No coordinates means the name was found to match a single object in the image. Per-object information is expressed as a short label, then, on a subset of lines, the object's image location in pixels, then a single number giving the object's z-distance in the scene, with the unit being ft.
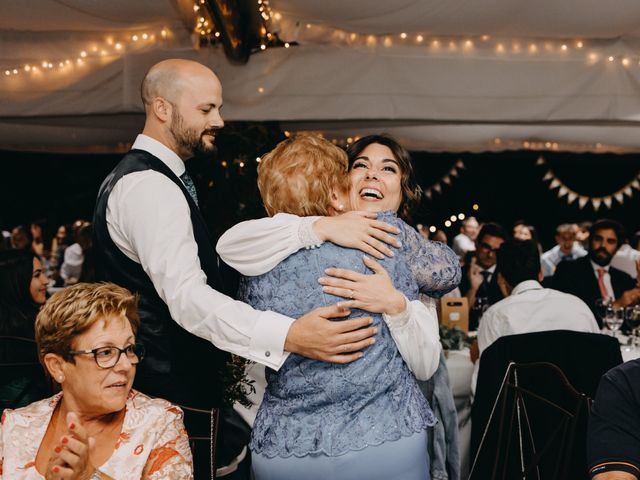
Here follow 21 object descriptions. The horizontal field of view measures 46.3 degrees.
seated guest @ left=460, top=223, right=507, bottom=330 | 16.74
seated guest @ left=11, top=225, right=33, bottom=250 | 28.19
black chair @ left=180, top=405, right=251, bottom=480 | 6.42
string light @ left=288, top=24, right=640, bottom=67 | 11.43
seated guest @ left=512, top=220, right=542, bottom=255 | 24.71
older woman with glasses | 5.49
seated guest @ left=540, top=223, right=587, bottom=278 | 26.48
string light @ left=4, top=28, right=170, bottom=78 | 11.36
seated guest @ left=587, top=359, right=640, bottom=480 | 5.24
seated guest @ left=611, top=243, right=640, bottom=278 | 22.30
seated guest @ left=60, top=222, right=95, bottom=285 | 25.79
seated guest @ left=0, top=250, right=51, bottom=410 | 8.22
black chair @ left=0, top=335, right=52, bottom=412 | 8.16
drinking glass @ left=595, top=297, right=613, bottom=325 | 12.38
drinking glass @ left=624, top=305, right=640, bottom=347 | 12.55
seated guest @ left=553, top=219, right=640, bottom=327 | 17.99
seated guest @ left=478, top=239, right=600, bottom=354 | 11.19
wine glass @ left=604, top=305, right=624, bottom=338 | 12.28
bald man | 5.69
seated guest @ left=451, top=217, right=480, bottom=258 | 30.27
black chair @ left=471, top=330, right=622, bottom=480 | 9.78
